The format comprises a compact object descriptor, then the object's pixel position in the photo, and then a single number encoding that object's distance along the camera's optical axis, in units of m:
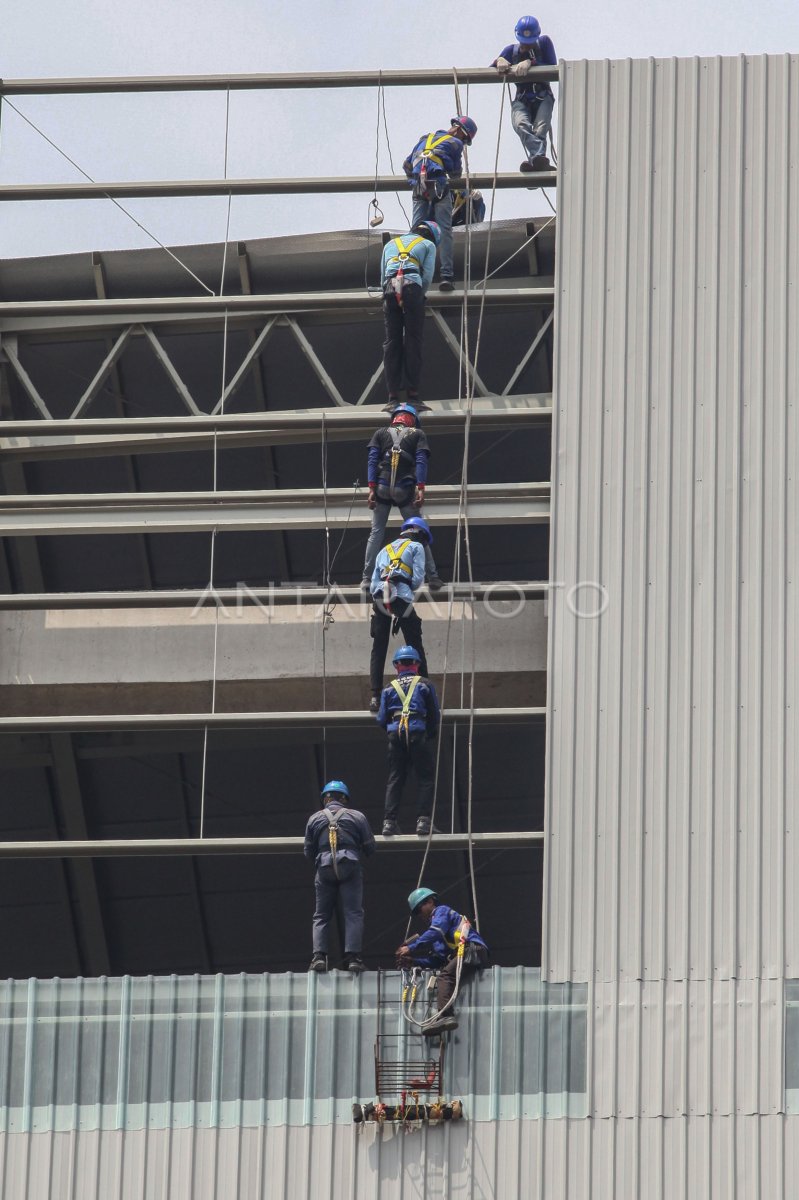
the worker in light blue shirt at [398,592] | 17.94
